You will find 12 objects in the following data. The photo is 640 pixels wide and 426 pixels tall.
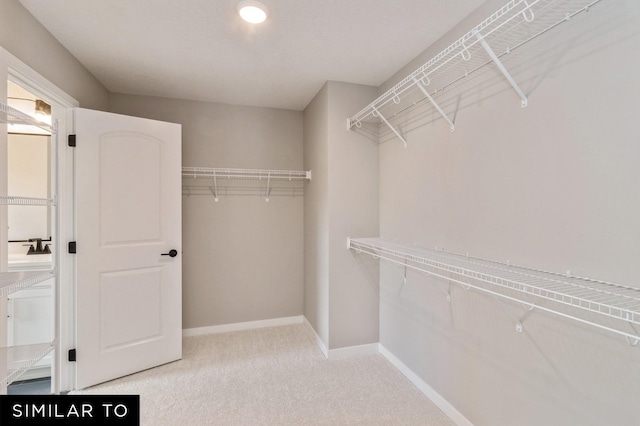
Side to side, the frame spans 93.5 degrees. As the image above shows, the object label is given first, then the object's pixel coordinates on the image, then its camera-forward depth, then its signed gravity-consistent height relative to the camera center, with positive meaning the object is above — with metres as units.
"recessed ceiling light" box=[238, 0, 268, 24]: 1.59 +1.11
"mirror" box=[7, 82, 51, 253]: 2.75 +0.33
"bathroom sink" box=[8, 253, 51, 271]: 2.38 -0.38
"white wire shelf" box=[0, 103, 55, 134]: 1.20 +0.41
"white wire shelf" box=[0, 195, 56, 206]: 1.30 +0.07
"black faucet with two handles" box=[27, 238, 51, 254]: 2.74 -0.31
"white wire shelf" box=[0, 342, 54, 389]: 1.22 -0.64
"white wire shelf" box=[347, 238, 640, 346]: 1.02 -0.28
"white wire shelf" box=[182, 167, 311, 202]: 3.03 +0.35
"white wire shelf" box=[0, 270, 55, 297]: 1.17 -0.28
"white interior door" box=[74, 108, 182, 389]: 2.17 -0.24
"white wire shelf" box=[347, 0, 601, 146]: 1.21 +0.82
